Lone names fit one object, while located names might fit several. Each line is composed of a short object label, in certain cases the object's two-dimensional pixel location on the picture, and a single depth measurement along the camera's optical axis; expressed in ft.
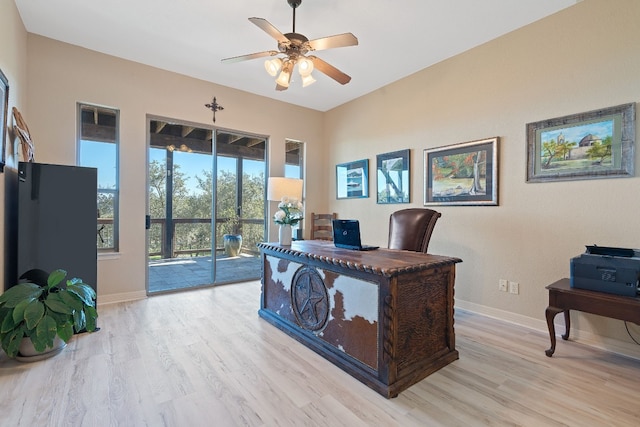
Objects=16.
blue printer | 6.45
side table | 6.31
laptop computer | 8.16
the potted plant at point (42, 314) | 6.53
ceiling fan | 7.19
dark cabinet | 8.09
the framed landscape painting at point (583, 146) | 7.53
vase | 9.48
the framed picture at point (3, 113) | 6.97
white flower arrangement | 9.41
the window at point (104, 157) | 11.28
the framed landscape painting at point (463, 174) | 10.12
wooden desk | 5.82
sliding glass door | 12.84
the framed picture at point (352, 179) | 14.85
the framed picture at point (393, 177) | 12.88
